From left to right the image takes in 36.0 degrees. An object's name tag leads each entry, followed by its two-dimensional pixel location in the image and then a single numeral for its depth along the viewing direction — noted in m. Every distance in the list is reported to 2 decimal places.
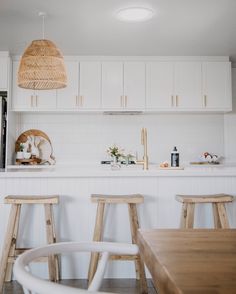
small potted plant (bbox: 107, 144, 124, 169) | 4.58
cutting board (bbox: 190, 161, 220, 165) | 5.12
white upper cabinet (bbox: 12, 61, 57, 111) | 4.87
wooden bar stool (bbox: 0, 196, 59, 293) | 2.67
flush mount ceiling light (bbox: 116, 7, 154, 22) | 3.28
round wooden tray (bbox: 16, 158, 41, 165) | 4.87
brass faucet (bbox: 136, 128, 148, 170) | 3.29
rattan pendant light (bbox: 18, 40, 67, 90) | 3.13
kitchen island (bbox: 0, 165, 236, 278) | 2.97
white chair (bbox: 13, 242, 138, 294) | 0.65
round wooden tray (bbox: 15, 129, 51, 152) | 5.11
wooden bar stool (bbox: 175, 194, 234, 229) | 2.72
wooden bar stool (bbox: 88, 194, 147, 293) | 2.70
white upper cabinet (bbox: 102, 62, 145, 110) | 4.91
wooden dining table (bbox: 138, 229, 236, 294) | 0.72
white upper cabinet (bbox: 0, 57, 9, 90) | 4.66
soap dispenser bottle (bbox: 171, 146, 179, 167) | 3.99
